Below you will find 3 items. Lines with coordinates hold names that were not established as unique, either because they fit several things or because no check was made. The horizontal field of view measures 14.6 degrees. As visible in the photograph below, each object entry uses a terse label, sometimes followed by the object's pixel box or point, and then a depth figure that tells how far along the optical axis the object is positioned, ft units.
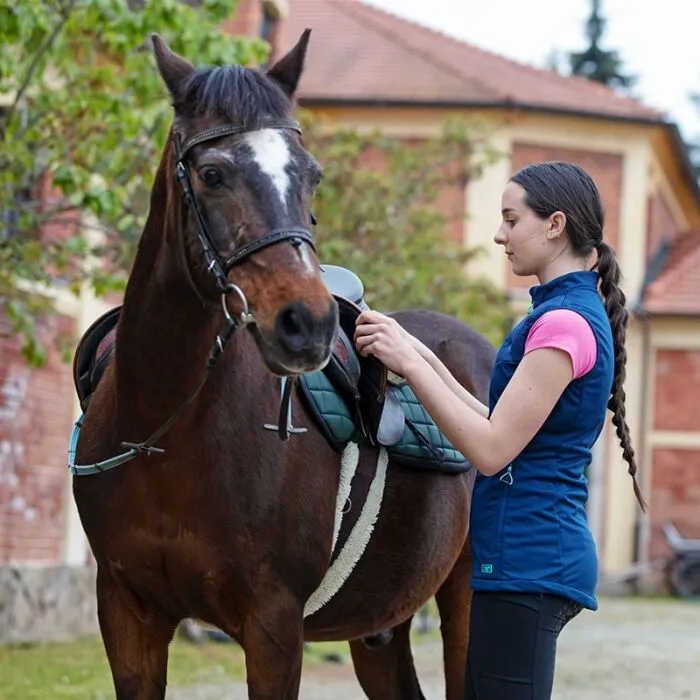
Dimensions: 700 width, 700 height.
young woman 22.74
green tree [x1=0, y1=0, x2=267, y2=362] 51.22
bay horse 22.77
